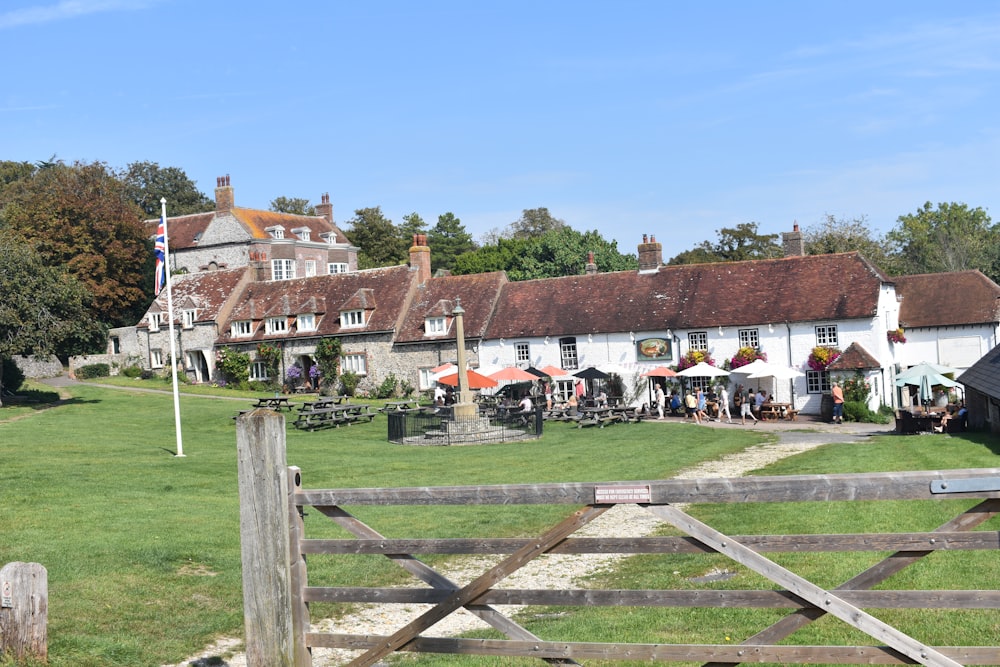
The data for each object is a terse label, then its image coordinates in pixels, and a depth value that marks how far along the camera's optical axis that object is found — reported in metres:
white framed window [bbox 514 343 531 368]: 51.81
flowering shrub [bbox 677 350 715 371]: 47.50
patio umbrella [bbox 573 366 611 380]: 47.34
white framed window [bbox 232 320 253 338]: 58.82
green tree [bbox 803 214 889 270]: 77.38
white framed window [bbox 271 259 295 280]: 76.69
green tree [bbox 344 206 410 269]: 98.35
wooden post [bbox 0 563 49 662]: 8.35
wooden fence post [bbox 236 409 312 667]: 6.60
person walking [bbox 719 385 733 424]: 43.67
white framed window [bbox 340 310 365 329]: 55.55
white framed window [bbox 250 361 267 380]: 58.00
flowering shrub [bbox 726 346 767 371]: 46.59
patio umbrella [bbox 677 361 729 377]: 45.34
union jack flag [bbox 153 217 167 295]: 29.61
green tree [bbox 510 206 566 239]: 128.50
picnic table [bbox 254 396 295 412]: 39.47
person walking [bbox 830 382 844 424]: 41.69
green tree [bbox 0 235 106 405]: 38.88
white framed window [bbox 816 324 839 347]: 45.69
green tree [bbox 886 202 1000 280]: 91.81
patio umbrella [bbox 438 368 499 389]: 42.12
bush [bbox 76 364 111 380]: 63.16
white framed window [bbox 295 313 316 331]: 57.16
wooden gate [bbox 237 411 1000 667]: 5.32
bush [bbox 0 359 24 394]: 46.34
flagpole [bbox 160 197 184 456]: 28.20
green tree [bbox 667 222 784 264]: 94.31
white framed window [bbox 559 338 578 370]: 51.12
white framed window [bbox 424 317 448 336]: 53.16
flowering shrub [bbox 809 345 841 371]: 44.88
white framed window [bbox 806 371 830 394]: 45.50
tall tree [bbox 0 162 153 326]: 65.56
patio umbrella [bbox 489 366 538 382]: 43.59
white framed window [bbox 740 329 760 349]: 47.19
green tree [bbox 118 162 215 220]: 108.75
